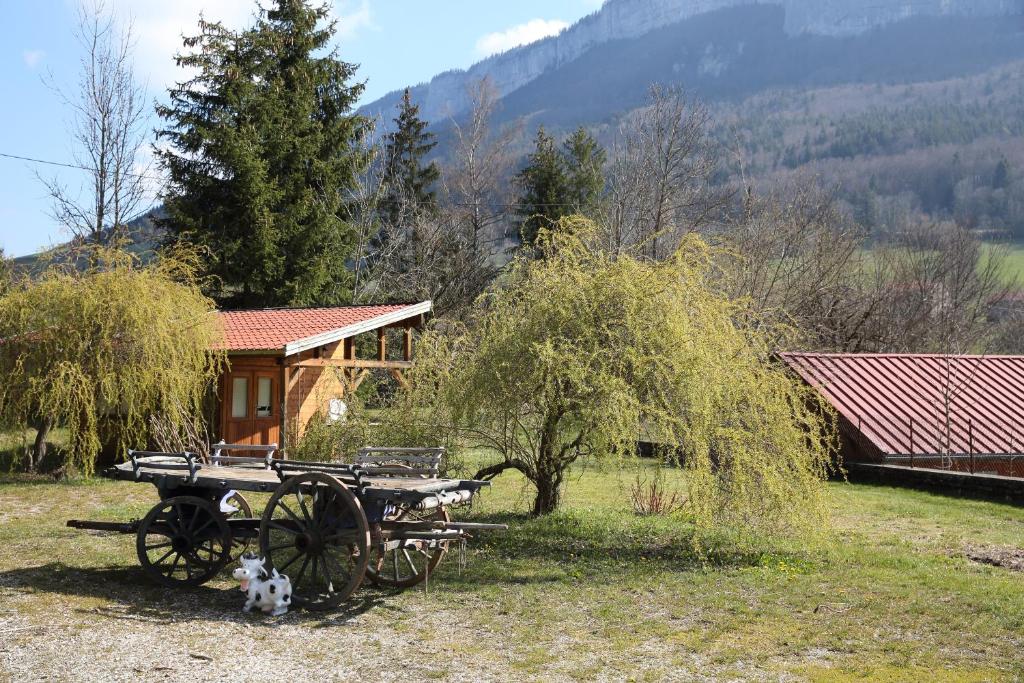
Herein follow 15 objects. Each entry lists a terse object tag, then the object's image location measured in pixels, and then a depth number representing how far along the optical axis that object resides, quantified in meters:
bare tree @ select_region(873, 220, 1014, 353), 34.31
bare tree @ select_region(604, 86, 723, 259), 31.03
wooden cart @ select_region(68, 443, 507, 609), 7.95
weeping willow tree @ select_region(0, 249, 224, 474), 16.00
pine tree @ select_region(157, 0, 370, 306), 28.22
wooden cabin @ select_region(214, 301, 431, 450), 19.48
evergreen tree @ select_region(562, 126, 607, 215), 44.06
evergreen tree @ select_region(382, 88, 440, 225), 40.78
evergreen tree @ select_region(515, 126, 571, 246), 42.31
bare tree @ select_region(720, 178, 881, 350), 29.56
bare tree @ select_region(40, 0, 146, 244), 26.67
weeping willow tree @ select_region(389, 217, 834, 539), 9.79
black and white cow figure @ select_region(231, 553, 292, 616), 7.89
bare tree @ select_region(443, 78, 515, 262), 39.47
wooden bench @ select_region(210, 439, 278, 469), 9.90
